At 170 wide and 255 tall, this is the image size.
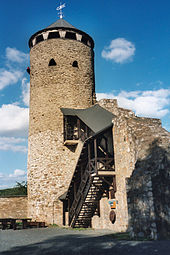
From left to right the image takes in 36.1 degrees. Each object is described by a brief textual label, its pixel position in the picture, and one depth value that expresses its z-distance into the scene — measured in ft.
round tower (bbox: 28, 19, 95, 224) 54.85
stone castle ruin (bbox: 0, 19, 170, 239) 26.73
